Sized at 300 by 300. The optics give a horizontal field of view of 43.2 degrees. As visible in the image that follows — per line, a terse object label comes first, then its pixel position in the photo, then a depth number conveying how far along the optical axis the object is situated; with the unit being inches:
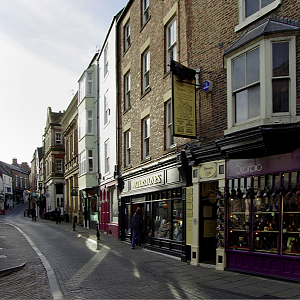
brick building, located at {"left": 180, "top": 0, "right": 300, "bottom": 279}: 360.2
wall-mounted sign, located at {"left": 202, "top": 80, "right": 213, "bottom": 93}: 468.5
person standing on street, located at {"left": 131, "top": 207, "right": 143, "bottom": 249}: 645.9
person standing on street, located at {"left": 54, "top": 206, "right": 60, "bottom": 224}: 1511.3
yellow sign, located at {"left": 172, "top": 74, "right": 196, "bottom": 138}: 462.3
